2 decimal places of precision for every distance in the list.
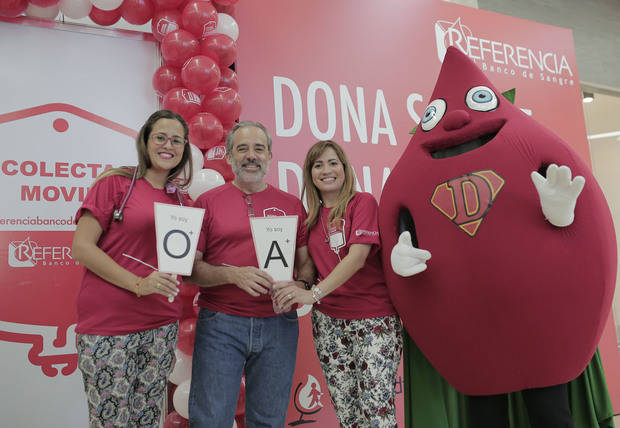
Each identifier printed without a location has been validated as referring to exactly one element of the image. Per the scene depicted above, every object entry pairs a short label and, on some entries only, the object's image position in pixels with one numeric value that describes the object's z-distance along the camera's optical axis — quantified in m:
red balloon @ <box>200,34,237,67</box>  2.26
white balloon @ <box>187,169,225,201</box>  2.04
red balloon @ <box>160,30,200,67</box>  2.21
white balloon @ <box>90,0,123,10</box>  2.26
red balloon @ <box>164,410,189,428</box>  2.01
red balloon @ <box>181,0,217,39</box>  2.22
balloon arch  2.11
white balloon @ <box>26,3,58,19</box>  2.29
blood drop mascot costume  1.25
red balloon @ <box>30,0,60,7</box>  2.22
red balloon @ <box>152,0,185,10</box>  2.27
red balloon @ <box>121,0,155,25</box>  2.28
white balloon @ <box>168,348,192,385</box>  1.96
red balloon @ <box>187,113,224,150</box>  2.13
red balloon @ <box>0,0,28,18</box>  2.18
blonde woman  1.46
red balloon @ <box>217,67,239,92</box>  2.34
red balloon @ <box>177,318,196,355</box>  1.94
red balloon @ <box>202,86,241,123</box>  2.21
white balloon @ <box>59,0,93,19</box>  2.28
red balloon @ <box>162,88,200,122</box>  2.15
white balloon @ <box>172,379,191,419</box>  1.90
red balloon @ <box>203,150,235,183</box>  2.19
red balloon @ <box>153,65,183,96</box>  2.28
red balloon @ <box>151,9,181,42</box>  2.28
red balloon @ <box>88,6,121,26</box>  2.33
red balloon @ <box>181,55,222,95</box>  2.13
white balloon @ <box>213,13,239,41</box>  2.38
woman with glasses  1.30
